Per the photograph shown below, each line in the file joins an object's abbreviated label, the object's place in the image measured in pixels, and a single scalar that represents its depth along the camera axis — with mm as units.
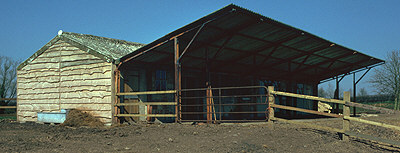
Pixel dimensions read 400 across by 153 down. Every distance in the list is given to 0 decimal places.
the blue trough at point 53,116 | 12941
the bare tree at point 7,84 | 36469
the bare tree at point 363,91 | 73156
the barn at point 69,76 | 12836
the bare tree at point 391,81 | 30500
